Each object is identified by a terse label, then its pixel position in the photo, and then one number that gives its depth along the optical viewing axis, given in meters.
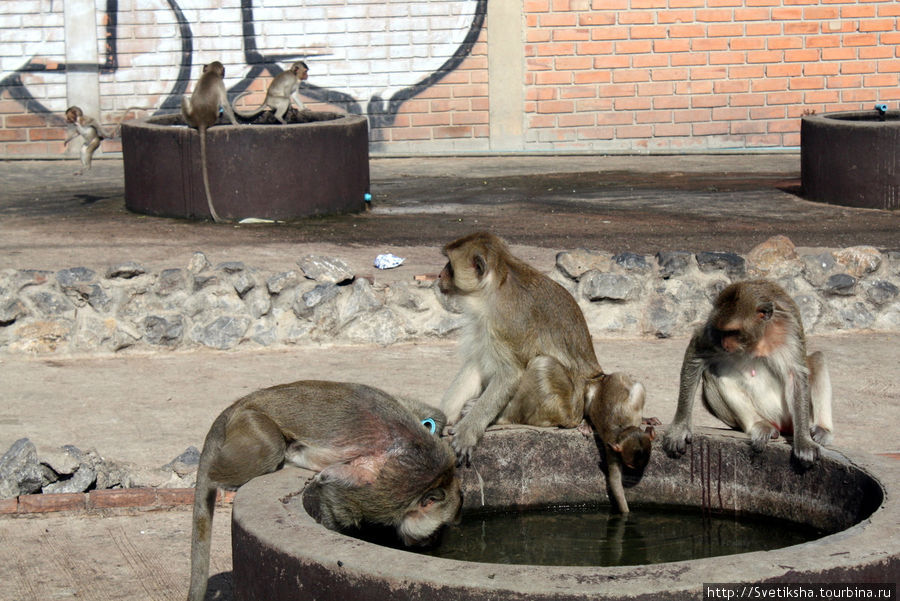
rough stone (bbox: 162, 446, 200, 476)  5.91
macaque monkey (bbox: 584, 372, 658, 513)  4.69
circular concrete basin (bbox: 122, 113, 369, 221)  12.71
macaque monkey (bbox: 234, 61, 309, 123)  14.45
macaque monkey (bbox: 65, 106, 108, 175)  14.82
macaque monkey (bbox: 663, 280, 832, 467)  4.70
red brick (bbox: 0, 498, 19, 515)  5.58
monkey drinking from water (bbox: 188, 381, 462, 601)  3.90
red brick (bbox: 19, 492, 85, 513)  5.60
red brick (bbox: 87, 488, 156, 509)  5.65
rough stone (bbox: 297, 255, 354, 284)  8.66
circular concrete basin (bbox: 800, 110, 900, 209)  13.19
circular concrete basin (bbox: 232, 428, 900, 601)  3.14
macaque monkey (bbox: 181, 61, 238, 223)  12.51
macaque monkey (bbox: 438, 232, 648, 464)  5.26
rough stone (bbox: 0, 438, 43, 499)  5.72
